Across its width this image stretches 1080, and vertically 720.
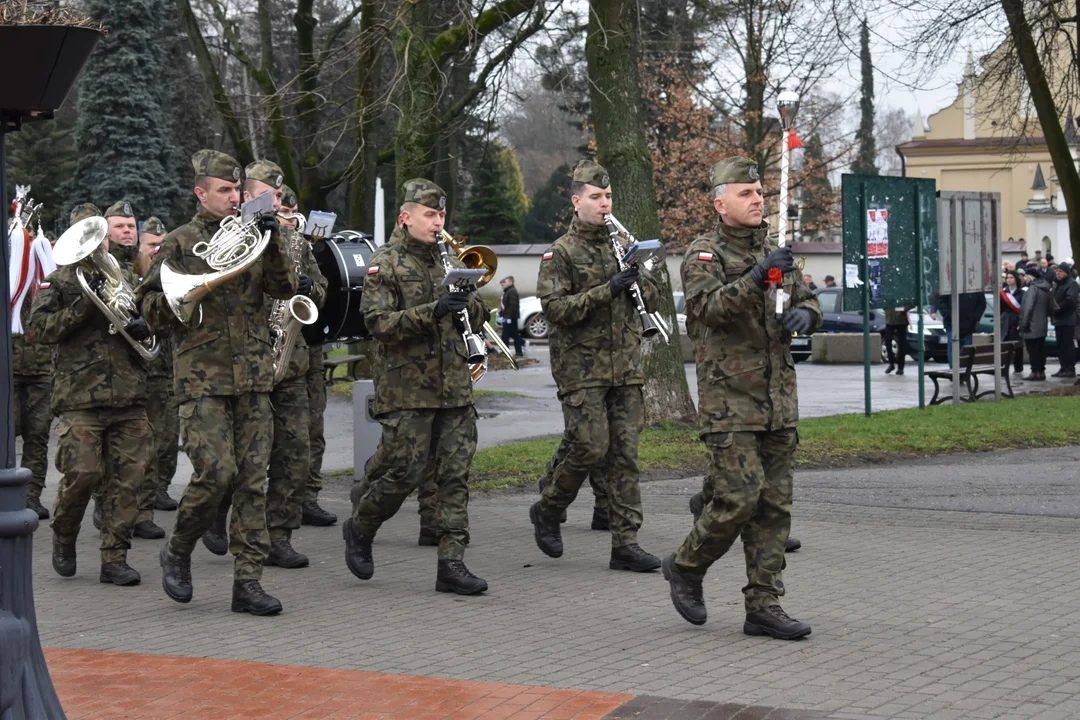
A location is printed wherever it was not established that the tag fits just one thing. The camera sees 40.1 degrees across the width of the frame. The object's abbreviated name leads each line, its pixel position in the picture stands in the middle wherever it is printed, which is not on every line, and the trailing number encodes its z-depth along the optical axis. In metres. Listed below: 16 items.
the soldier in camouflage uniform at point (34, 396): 11.01
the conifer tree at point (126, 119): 45.97
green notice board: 16.05
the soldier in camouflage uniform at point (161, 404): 9.62
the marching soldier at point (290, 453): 8.93
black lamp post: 4.63
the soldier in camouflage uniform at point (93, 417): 8.55
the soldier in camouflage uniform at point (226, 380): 7.37
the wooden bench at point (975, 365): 18.20
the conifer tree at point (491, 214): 56.16
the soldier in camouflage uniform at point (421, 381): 7.88
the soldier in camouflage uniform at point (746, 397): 6.58
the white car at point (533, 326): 36.84
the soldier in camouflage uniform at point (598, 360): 8.42
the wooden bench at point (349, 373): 15.25
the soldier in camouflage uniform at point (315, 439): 10.15
